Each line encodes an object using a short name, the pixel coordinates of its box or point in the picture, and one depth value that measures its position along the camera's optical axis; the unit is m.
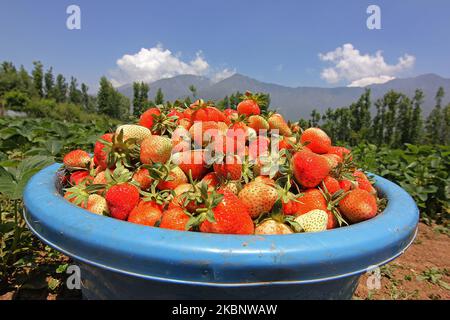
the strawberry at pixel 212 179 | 0.22
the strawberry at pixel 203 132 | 0.25
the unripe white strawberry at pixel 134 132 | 0.26
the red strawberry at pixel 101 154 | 0.25
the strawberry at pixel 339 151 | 0.29
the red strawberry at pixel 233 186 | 0.21
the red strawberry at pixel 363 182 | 0.26
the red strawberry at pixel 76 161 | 0.29
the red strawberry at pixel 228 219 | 0.17
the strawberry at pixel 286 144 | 0.26
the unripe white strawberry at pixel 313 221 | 0.19
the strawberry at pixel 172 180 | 0.22
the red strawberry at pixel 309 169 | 0.22
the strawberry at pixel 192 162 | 0.23
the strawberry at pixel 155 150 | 0.23
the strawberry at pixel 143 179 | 0.22
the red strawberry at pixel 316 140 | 0.28
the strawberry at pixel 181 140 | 0.25
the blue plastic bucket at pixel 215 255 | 0.15
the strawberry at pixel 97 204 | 0.21
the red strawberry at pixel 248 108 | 0.33
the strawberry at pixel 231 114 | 0.32
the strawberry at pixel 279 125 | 0.32
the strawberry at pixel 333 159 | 0.25
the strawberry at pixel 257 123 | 0.31
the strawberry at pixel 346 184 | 0.24
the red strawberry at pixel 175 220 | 0.18
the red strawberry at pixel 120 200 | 0.20
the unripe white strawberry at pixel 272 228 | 0.18
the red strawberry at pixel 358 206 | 0.21
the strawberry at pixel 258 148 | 0.24
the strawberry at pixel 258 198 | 0.20
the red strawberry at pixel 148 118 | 0.30
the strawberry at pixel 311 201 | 0.21
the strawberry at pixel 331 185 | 0.23
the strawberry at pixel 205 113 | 0.30
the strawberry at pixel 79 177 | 0.26
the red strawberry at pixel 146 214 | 0.19
